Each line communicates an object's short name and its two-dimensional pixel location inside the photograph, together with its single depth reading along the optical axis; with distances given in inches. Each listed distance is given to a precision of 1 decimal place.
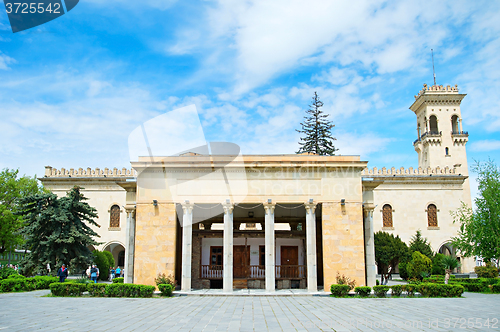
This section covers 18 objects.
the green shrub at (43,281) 828.3
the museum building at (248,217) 821.9
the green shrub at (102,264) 1222.9
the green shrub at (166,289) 734.5
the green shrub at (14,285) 783.7
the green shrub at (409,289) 735.7
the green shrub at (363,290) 730.2
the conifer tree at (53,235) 1003.3
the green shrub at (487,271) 1119.6
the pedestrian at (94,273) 968.0
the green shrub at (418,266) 1027.3
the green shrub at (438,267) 1210.0
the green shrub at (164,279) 799.1
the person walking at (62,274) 826.2
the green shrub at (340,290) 740.0
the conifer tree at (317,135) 1924.2
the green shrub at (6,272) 882.4
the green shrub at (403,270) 1123.3
